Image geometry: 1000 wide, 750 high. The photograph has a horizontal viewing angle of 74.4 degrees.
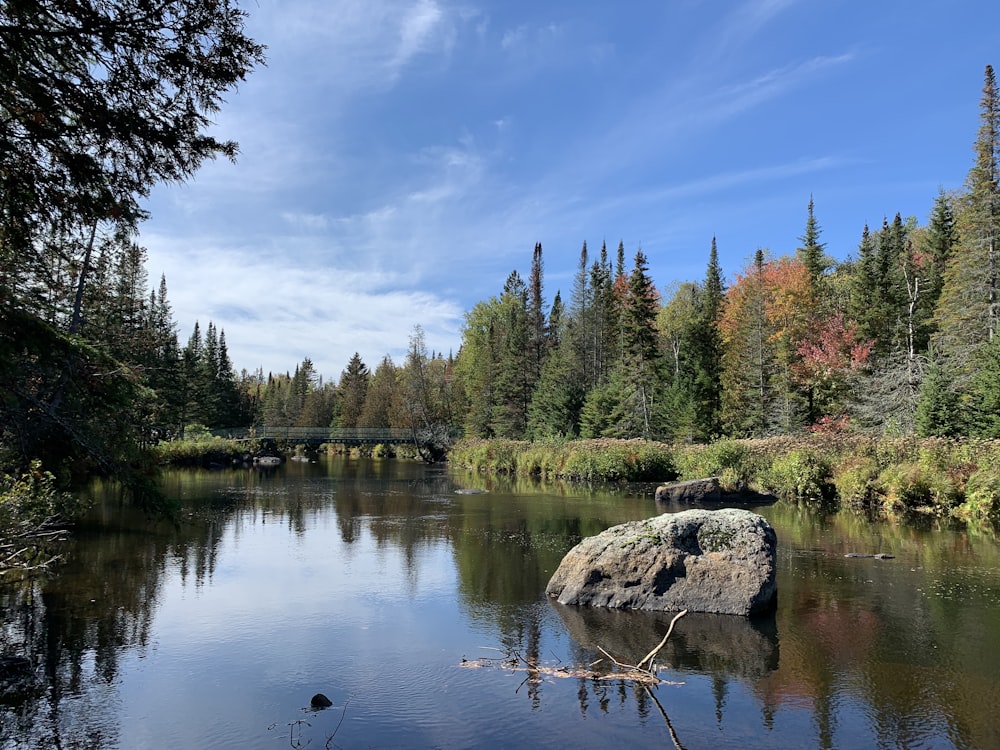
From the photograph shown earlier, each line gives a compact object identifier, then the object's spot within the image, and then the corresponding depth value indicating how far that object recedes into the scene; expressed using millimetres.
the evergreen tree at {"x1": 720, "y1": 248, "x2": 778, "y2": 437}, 42812
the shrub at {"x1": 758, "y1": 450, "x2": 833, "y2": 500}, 25812
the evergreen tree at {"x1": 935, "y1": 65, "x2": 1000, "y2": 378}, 32000
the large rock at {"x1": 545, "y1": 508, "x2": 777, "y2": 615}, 10852
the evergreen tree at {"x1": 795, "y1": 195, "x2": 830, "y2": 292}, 49438
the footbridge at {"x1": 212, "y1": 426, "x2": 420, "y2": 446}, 61344
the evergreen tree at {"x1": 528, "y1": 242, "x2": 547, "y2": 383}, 62469
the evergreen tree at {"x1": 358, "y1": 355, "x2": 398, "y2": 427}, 78312
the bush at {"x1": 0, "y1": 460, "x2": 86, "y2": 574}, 9297
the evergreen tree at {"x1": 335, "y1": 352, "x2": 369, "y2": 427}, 83562
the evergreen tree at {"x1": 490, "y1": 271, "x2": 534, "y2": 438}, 59344
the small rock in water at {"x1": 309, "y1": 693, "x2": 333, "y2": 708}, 7484
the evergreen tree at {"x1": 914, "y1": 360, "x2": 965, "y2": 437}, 26188
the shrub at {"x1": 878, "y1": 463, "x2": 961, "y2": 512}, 21266
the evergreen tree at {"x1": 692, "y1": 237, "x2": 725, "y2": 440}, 43938
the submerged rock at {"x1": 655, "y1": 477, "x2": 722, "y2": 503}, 24859
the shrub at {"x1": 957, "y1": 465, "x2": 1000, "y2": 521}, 19828
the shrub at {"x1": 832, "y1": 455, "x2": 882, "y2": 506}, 23609
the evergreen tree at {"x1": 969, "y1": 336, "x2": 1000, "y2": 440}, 24719
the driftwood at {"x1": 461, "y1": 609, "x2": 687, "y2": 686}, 8102
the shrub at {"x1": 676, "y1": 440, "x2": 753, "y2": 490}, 28047
